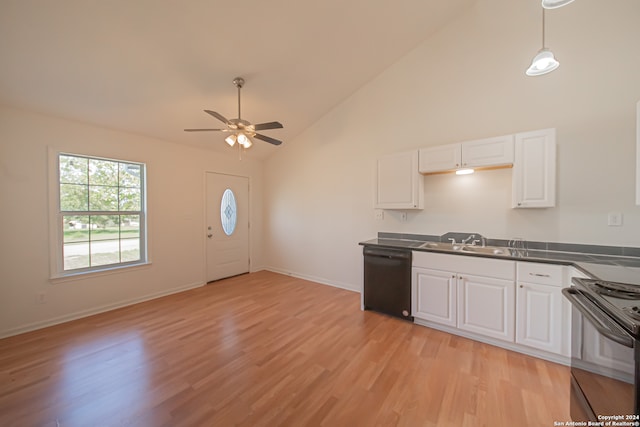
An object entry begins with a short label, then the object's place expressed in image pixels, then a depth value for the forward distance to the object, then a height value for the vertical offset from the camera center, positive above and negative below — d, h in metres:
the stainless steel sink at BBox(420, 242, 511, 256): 2.53 -0.43
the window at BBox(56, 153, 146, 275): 3.07 -0.05
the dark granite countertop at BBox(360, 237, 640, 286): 1.64 -0.43
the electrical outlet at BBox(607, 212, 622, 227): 2.31 -0.07
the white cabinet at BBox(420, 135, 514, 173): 2.53 +0.65
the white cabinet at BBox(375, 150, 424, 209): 3.16 +0.39
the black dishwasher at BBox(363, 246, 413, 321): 2.91 -0.89
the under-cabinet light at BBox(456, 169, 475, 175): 2.95 +0.50
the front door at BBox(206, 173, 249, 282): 4.55 -0.30
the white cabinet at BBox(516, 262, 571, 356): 2.08 -0.87
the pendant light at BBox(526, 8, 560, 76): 1.95 +1.23
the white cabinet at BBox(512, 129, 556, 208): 2.35 +0.42
